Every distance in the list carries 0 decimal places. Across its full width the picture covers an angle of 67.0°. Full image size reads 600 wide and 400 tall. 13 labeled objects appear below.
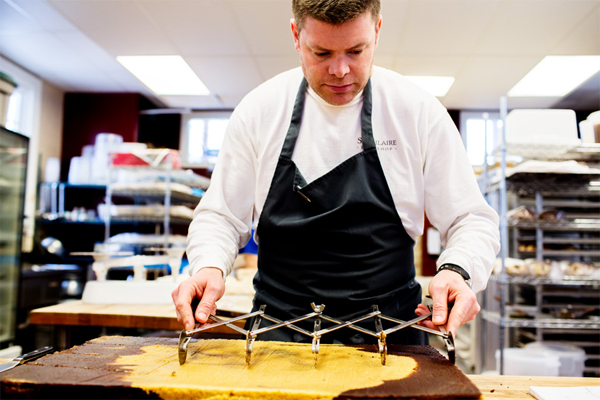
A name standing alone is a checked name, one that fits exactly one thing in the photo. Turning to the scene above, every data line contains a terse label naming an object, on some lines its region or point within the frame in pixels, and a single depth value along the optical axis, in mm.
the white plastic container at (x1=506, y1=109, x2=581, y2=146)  3291
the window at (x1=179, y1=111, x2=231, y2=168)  6148
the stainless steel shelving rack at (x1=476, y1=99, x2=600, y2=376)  3307
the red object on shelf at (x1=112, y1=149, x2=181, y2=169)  4164
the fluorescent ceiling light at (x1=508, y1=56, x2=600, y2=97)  4445
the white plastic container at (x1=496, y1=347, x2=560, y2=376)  2971
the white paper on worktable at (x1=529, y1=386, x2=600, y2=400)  865
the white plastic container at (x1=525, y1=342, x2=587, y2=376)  3122
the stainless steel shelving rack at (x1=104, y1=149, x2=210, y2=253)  4145
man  1156
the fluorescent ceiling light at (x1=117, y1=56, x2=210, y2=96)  4652
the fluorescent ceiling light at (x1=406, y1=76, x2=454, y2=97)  4922
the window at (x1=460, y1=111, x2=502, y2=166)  6016
